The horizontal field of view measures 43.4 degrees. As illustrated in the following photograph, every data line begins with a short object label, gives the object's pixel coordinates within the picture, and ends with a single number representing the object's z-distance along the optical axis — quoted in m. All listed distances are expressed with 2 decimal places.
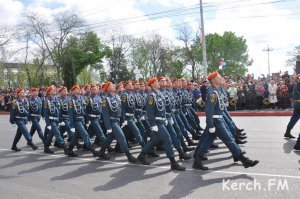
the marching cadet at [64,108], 10.55
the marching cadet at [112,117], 8.40
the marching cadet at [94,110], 9.48
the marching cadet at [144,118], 10.34
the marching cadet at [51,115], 10.25
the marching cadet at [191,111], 11.08
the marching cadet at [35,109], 11.29
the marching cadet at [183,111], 10.38
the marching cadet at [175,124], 9.07
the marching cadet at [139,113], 10.25
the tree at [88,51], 59.95
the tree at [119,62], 61.16
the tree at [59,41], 46.62
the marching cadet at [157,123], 7.47
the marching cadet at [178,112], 9.80
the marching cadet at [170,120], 8.15
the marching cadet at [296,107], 10.07
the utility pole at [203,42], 24.58
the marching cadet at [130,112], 9.08
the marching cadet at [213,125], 7.07
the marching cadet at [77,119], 9.47
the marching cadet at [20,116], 10.95
